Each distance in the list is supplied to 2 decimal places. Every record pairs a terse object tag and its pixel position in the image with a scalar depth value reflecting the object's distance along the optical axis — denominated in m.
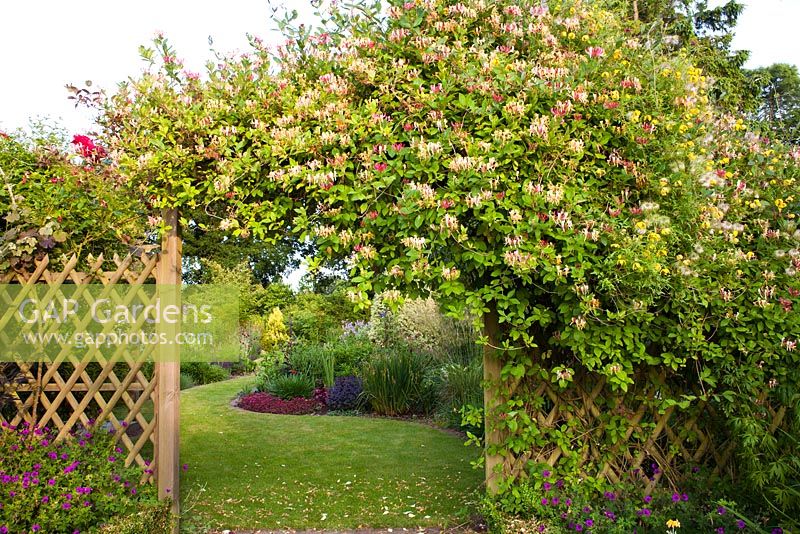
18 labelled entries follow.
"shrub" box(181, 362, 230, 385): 12.07
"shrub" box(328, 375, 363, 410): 8.72
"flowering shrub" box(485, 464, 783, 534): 3.37
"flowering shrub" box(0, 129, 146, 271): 3.65
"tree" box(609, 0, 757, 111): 13.48
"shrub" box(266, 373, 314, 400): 9.25
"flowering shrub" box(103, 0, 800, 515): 3.19
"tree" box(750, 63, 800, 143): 17.25
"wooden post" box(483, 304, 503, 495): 3.70
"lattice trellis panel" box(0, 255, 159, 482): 3.62
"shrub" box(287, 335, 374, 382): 9.81
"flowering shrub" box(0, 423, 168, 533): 3.18
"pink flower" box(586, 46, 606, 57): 3.38
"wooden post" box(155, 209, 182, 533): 3.65
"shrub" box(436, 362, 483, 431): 7.07
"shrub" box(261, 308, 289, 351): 12.34
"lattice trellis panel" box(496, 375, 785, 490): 3.68
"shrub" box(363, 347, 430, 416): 8.30
